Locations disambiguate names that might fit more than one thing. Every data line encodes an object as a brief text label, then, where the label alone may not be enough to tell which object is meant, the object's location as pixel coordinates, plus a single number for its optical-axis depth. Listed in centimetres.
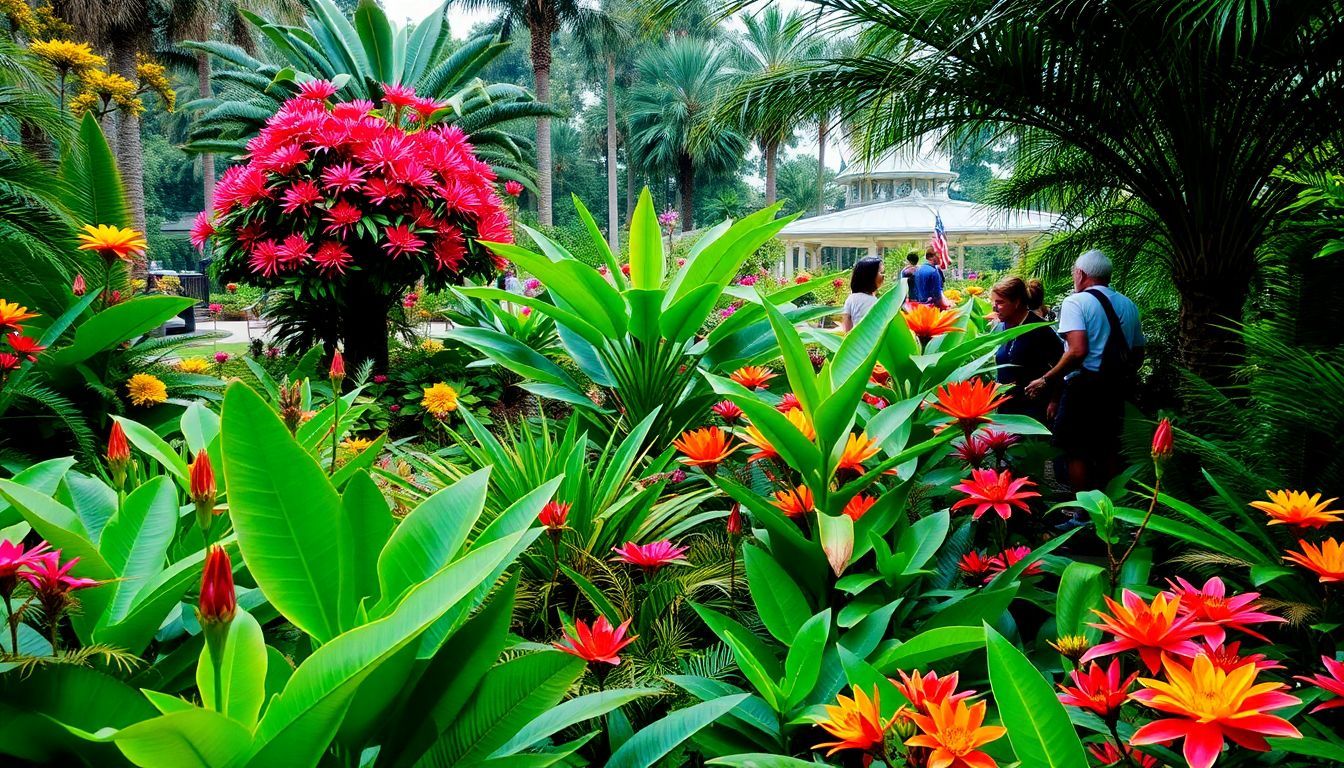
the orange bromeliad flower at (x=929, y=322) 225
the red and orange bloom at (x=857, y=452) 162
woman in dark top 404
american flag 987
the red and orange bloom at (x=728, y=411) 245
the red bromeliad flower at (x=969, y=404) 171
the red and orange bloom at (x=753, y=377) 247
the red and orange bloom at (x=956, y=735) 87
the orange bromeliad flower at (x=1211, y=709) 83
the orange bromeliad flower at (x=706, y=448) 175
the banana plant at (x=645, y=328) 299
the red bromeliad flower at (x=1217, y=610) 100
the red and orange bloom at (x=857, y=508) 174
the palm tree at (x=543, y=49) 2217
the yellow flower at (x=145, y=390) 282
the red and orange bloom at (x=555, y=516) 155
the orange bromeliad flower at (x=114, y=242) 252
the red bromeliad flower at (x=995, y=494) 153
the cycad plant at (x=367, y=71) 1020
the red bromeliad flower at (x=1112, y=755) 107
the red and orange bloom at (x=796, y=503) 166
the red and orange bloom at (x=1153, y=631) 95
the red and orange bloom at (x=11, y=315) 208
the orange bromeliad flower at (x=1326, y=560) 114
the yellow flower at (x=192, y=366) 373
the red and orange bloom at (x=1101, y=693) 98
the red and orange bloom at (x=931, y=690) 95
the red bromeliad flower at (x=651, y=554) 150
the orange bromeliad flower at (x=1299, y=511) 127
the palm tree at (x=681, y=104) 3244
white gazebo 2288
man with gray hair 367
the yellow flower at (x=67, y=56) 682
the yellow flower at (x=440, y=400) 337
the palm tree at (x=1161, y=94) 376
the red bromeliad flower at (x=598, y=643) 119
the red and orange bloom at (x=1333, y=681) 96
